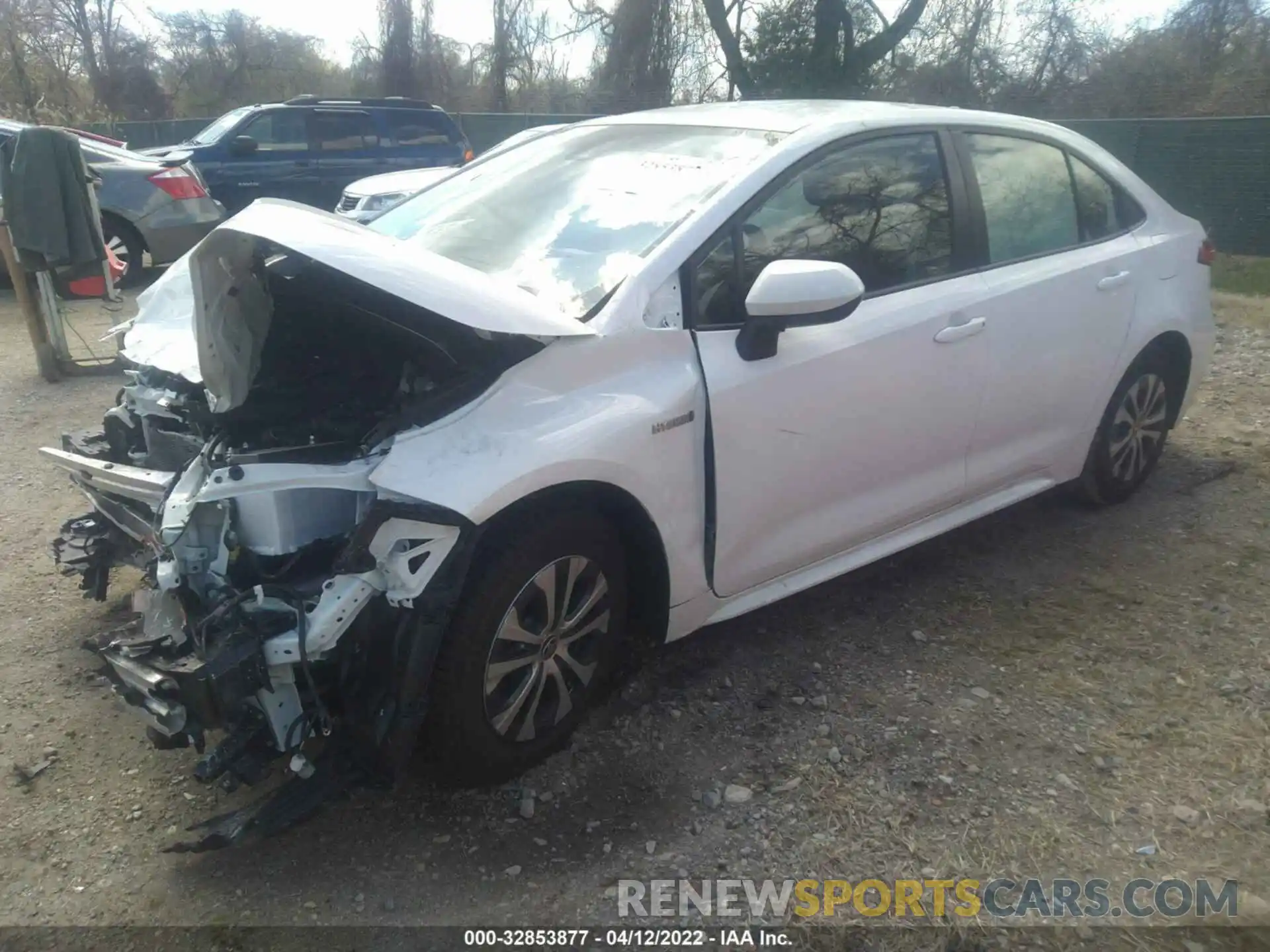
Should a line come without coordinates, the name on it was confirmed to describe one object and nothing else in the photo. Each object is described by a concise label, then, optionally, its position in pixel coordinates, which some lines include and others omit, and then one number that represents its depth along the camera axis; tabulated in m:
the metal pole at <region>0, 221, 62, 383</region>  6.78
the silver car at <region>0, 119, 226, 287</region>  9.56
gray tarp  6.18
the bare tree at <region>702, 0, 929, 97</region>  18.39
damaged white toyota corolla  2.41
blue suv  12.06
